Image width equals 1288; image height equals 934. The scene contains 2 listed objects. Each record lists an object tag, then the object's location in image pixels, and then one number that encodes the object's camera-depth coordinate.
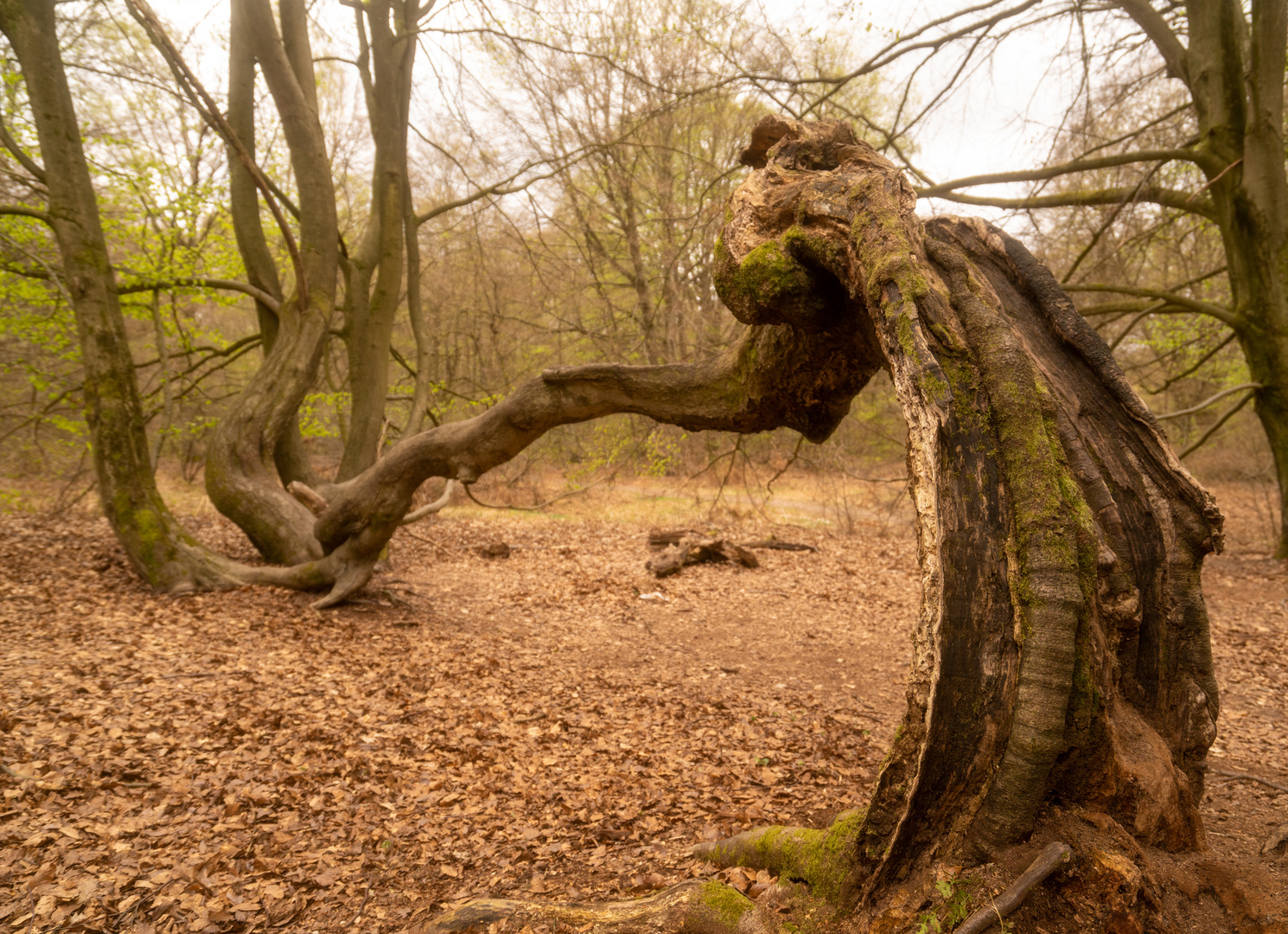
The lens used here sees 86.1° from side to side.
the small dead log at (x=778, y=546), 11.52
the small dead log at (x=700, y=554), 9.83
